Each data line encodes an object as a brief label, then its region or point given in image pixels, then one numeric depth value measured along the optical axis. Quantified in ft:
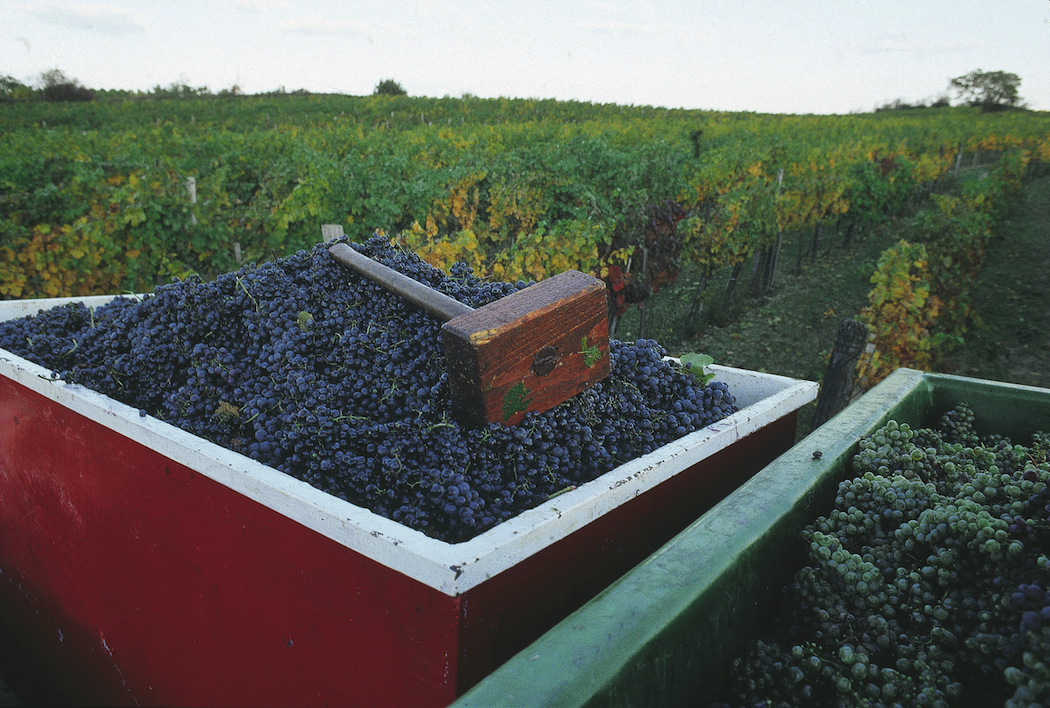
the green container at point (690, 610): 2.37
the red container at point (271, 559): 3.33
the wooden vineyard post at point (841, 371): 10.22
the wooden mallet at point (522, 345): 4.29
